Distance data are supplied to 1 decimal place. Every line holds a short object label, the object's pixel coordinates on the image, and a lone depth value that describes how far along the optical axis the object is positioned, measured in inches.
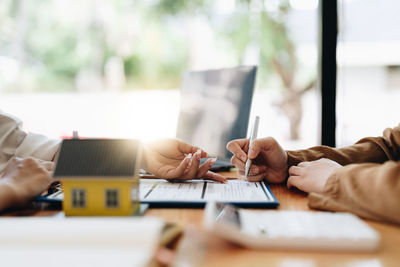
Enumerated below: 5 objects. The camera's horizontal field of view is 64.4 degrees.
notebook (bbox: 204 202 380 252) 17.6
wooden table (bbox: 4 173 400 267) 16.3
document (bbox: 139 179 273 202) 28.5
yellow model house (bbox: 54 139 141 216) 21.3
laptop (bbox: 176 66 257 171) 46.9
